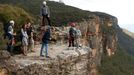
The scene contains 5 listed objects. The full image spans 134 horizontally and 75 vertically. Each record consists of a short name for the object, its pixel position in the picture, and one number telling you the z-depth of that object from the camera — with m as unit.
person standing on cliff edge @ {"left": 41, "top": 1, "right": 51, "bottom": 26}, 13.15
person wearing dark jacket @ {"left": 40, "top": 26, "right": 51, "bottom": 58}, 10.41
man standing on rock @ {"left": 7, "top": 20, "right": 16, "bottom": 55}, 10.89
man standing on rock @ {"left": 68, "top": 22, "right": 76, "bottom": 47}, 11.83
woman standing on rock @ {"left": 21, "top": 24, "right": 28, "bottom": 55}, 10.84
